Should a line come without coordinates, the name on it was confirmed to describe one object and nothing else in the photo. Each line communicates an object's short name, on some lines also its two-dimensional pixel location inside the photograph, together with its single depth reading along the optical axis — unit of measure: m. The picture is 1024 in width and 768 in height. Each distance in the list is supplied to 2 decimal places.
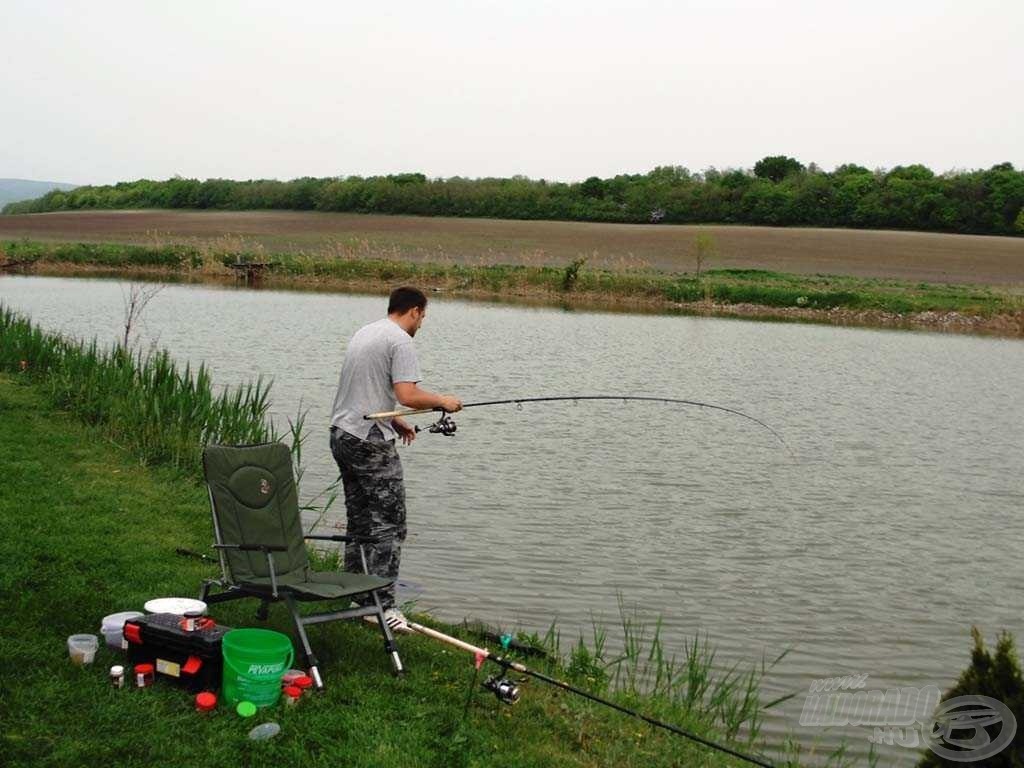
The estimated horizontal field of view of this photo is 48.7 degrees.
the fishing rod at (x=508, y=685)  4.59
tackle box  4.84
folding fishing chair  5.48
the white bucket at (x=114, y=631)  5.16
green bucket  4.71
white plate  5.33
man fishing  6.23
